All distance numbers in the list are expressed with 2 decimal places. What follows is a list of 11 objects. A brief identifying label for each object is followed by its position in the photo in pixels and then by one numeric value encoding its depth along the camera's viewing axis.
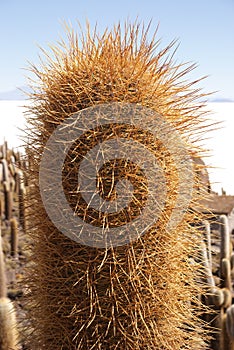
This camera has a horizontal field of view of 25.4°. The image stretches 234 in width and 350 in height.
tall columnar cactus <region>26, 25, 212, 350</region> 1.33
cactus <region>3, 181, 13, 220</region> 5.24
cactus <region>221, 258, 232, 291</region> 2.70
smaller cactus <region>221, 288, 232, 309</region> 2.46
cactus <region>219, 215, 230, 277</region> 2.69
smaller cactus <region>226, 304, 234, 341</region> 2.10
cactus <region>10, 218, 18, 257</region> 4.29
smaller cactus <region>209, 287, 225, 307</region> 2.38
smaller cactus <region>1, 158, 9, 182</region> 6.12
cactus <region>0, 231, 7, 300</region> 2.17
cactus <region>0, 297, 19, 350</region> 1.94
